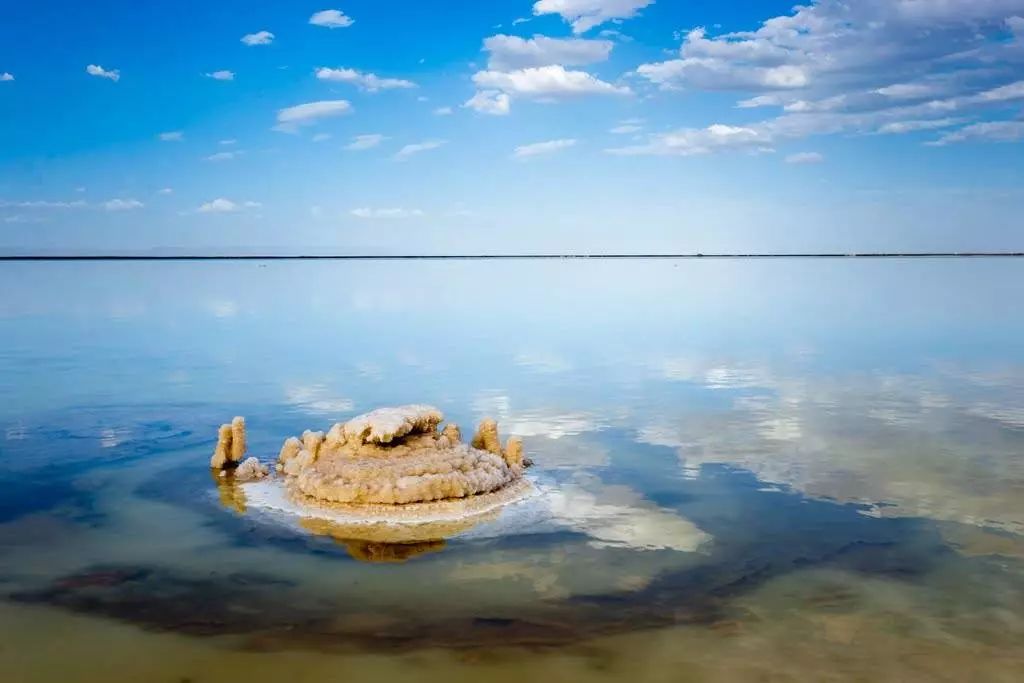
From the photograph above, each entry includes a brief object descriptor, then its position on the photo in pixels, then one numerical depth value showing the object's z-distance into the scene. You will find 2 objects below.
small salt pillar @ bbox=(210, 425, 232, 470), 13.49
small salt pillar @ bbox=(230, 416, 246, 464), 13.72
